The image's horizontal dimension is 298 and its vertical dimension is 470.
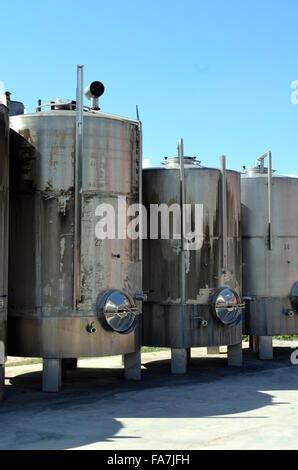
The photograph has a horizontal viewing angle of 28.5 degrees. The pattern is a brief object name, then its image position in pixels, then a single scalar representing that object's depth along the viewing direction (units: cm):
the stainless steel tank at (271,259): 1742
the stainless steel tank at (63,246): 1255
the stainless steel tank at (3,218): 1159
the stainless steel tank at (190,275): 1496
